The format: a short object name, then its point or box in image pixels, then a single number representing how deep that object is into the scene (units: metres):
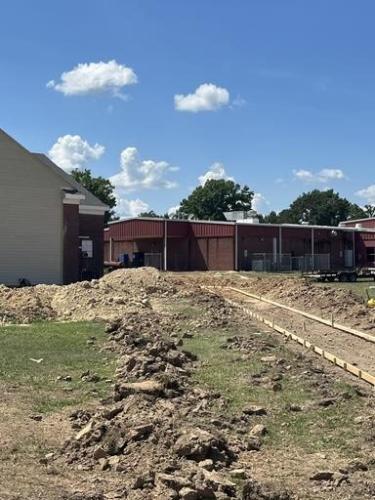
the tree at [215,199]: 132.38
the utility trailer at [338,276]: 50.38
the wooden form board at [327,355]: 11.11
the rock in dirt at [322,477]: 6.24
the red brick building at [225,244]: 59.59
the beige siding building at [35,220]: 36.84
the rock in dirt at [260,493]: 5.61
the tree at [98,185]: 97.88
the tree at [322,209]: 155.12
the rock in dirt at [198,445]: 6.43
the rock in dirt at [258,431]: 7.70
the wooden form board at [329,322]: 16.26
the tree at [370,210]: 162.34
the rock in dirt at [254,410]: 8.64
